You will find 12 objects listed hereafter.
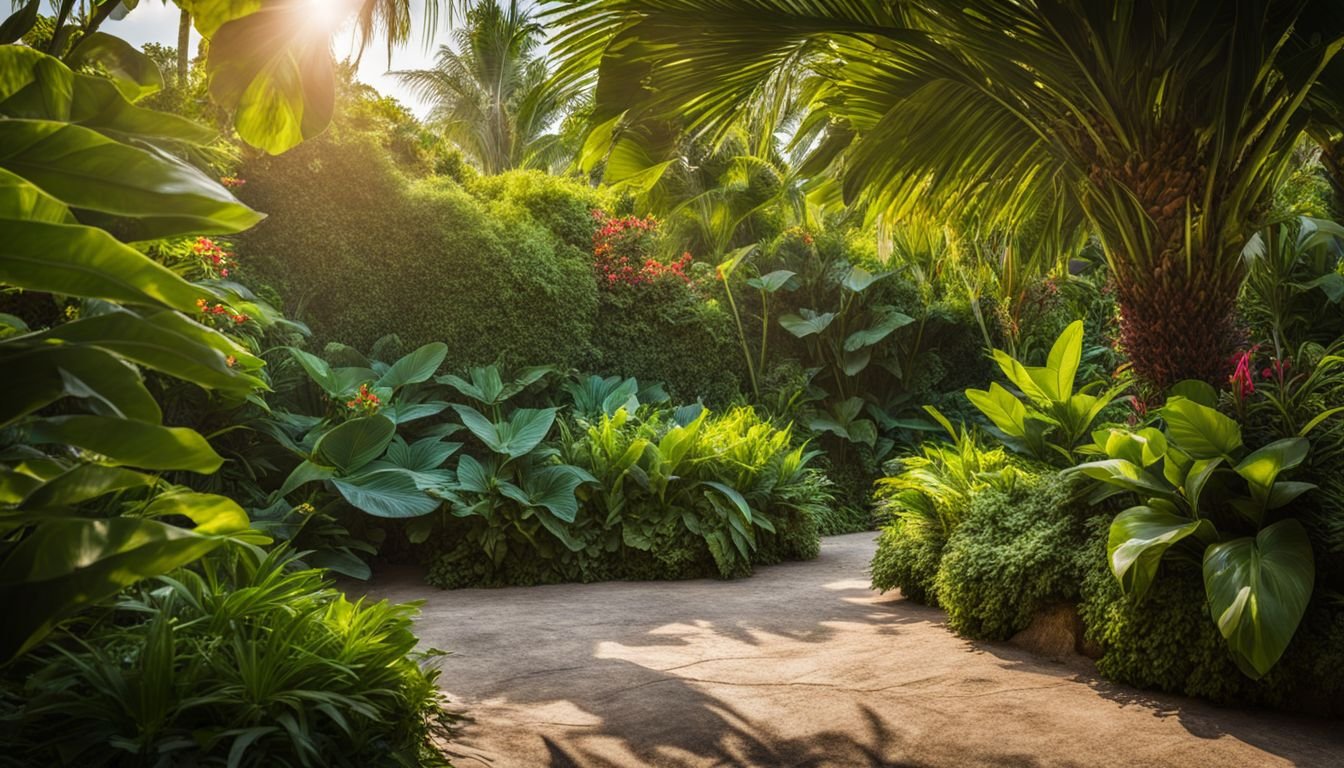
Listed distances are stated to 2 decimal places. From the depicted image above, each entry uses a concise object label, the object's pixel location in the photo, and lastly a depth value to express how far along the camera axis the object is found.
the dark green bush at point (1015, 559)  3.94
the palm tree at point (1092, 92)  3.79
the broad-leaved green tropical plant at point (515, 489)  6.05
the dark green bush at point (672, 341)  8.98
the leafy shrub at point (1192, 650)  3.08
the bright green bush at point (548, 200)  8.80
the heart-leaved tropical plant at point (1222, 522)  2.89
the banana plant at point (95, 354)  1.20
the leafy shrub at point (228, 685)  2.01
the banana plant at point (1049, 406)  4.67
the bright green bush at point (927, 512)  4.95
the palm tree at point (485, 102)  23.28
